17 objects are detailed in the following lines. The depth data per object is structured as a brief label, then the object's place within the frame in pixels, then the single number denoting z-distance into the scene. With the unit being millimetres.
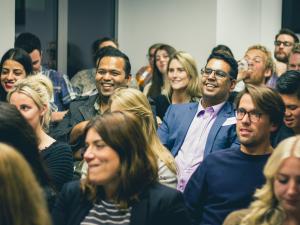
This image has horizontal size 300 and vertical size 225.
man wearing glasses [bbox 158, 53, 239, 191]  4242
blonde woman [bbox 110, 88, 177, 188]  3695
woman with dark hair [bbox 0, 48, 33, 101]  4969
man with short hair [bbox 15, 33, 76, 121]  5629
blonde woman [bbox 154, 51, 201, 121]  5344
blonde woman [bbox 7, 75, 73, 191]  3598
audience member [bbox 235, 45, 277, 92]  6188
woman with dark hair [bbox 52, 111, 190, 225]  2852
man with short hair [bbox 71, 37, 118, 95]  6534
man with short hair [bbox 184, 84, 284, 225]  3393
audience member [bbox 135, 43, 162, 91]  7262
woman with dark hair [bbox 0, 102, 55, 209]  2893
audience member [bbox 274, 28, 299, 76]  7109
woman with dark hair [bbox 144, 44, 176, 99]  6344
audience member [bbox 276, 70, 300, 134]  3998
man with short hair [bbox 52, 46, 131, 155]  4445
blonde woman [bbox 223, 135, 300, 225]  2688
